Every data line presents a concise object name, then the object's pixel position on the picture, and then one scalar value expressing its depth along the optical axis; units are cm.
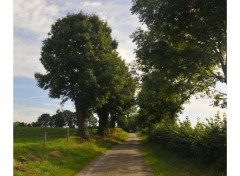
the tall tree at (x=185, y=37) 1925
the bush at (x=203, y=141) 1770
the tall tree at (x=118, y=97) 4566
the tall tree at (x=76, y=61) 4206
